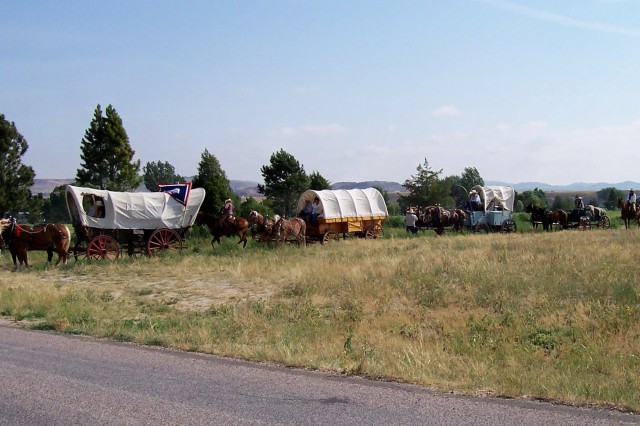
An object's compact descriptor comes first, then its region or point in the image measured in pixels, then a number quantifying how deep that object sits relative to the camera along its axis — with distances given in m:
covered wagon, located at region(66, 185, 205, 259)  23.17
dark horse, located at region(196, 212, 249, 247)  27.81
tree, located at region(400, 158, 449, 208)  63.91
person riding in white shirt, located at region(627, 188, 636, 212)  36.31
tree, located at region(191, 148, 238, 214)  48.03
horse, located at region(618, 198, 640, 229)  36.31
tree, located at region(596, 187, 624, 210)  87.33
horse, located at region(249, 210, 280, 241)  26.81
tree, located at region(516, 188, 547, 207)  80.41
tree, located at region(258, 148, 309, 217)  56.91
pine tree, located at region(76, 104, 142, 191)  44.31
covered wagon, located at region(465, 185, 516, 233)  35.78
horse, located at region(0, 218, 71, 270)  21.89
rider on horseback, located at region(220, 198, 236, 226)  27.81
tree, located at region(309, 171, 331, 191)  55.67
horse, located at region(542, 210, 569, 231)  36.97
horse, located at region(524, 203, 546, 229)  37.57
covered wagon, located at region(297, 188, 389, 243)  29.80
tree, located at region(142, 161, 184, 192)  105.44
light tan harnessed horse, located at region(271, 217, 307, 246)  26.64
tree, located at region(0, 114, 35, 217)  48.56
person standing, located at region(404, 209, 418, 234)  34.97
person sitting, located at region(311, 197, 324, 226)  29.56
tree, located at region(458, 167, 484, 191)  110.17
